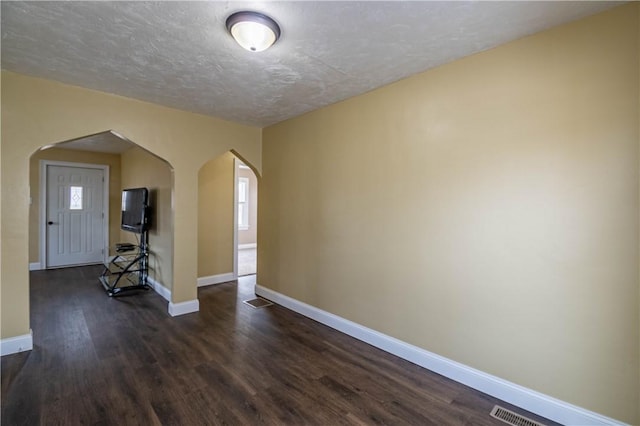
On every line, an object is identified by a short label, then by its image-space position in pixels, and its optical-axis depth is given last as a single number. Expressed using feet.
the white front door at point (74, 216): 19.77
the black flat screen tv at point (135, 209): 15.05
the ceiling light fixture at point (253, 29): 5.92
